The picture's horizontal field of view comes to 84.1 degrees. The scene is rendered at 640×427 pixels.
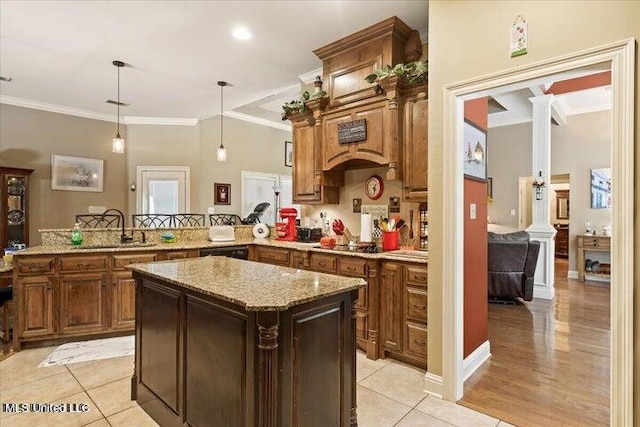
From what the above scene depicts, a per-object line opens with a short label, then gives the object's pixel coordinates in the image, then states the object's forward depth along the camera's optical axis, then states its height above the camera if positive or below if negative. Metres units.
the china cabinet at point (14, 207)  5.07 +0.06
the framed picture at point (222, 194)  7.14 +0.36
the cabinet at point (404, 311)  2.84 -0.82
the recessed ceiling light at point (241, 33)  3.49 +1.79
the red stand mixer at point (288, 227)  4.52 -0.19
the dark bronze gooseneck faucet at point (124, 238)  4.09 -0.31
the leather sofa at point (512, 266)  4.71 -0.72
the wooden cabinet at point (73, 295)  3.31 -0.82
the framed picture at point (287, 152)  8.31 +1.41
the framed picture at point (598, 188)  6.53 +0.46
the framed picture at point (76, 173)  6.02 +0.66
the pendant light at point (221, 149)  5.05 +0.93
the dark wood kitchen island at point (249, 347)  1.49 -0.65
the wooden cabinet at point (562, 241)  9.49 -0.76
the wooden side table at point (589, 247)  6.18 -0.60
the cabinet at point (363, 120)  3.21 +0.93
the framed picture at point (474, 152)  2.71 +0.49
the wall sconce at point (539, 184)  5.45 +0.44
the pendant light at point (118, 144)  4.48 +0.85
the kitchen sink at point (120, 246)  3.79 -0.38
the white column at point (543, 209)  5.32 +0.06
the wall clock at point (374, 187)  3.85 +0.28
